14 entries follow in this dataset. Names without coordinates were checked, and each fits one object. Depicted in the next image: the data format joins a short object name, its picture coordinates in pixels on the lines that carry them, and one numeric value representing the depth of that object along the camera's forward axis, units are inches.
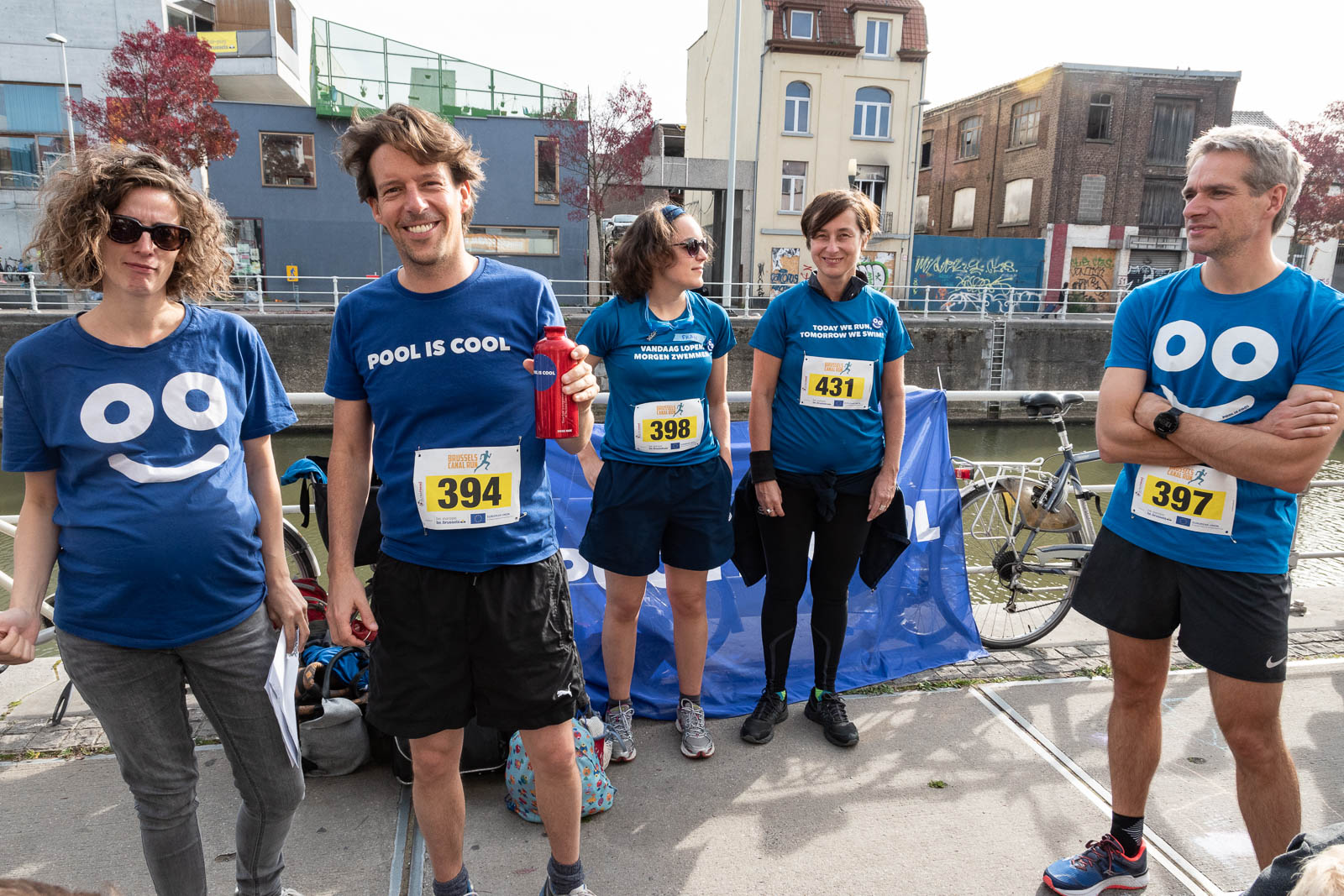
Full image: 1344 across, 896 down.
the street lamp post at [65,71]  947.8
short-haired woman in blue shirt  123.0
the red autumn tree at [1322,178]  1253.7
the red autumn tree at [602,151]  1023.6
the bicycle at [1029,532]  161.5
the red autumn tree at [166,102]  873.5
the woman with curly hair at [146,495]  72.3
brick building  1241.4
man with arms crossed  80.7
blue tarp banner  139.3
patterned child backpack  104.2
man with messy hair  77.0
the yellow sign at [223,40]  1198.9
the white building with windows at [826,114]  1101.1
